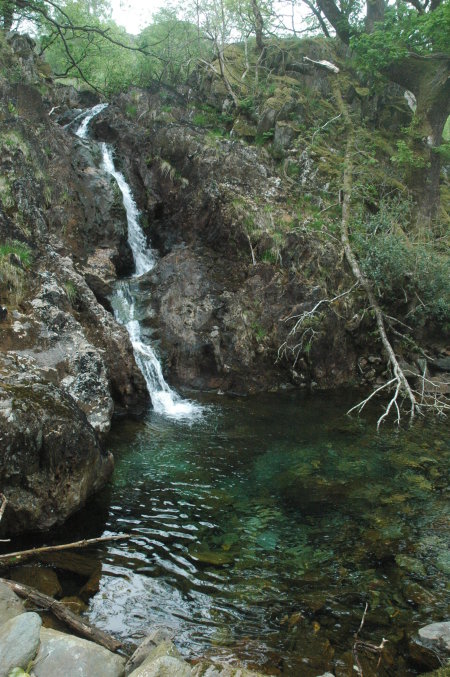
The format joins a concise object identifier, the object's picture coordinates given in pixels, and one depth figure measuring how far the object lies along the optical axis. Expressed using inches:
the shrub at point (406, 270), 499.5
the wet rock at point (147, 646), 134.0
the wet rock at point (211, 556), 205.3
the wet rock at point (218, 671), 132.6
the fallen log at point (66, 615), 146.1
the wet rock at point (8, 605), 140.2
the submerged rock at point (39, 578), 174.4
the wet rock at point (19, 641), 120.6
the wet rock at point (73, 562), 190.6
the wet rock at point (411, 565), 198.5
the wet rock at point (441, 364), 520.1
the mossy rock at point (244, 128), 697.0
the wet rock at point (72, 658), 122.8
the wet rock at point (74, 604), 165.6
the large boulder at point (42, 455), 206.5
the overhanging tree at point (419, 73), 633.0
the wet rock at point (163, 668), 121.0
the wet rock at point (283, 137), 674.8
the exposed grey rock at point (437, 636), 151.6
